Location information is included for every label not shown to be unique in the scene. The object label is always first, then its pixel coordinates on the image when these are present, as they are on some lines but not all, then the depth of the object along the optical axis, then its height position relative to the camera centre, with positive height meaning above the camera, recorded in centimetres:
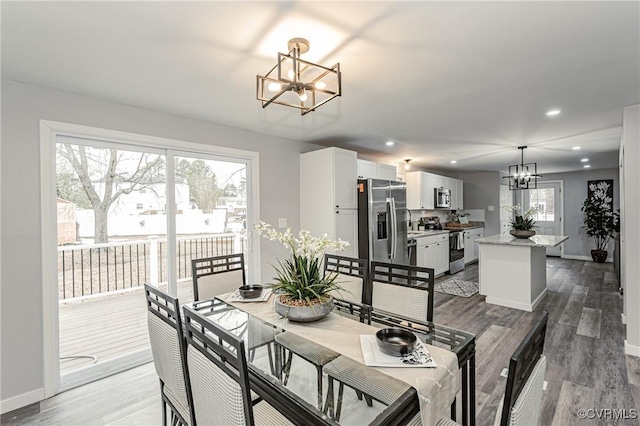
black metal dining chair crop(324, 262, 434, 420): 127 -70
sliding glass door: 264 -21
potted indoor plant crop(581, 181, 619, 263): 681 -27
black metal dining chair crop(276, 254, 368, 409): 149 -74
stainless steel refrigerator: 427 -19
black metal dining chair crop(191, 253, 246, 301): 252 -58
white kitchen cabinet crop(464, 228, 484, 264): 688 -87
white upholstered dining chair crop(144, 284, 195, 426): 146 -74
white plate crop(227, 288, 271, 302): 219 -65
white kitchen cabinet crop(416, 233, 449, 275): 537 -83
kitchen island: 406 -89
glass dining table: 115 -72
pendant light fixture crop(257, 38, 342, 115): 151 +95
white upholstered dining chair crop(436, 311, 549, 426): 88 -56
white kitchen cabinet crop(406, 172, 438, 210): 612 +38
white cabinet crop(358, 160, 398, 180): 454 +62
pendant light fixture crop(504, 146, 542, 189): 506 +85
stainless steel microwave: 664 +23
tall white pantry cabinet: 391 +21
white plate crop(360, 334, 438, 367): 127 -66
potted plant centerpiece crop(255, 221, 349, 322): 169 -43
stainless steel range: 623 -91
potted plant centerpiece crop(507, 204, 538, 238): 448 -30
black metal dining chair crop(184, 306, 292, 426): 103 -64
